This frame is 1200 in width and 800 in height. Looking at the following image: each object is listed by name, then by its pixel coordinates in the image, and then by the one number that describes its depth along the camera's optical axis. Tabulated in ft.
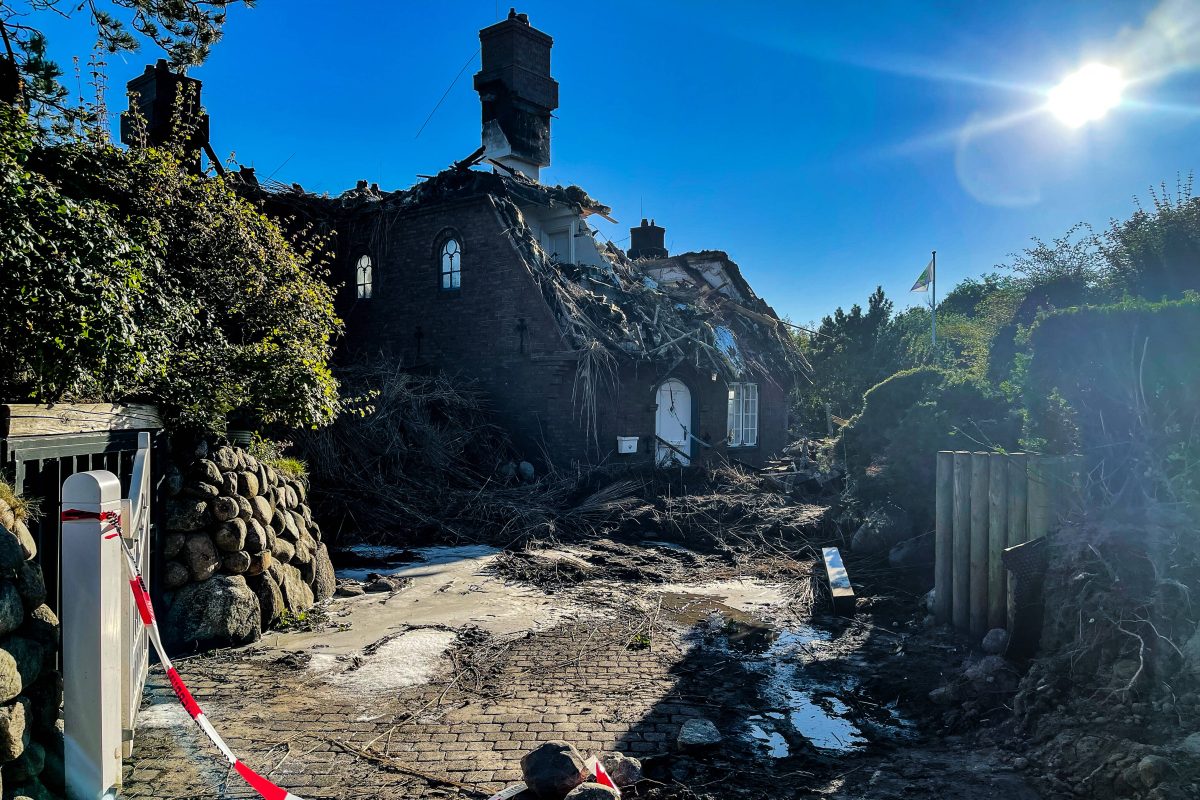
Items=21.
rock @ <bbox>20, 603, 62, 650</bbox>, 11.46
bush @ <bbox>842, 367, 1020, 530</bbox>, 33.01
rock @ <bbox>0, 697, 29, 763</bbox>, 9.99
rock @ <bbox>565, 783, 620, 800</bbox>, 11.93
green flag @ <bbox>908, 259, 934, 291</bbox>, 91.04
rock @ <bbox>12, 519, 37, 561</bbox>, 11.67
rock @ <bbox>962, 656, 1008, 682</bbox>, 18.43
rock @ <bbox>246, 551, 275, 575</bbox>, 22.77
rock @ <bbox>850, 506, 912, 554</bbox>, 34.19
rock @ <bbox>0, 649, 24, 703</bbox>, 10.12
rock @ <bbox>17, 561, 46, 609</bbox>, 11.30
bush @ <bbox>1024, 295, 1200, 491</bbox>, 18.93
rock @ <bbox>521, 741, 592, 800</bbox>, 12.66
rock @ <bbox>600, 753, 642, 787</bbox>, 13.75
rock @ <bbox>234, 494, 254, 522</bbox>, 22.61
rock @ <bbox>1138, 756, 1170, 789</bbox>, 12.37
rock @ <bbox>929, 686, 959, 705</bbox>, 18.21
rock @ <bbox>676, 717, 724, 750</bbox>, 15.60
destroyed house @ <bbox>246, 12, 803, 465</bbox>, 53.26
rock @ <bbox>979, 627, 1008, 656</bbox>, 20.43
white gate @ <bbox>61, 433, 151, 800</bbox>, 11.23
